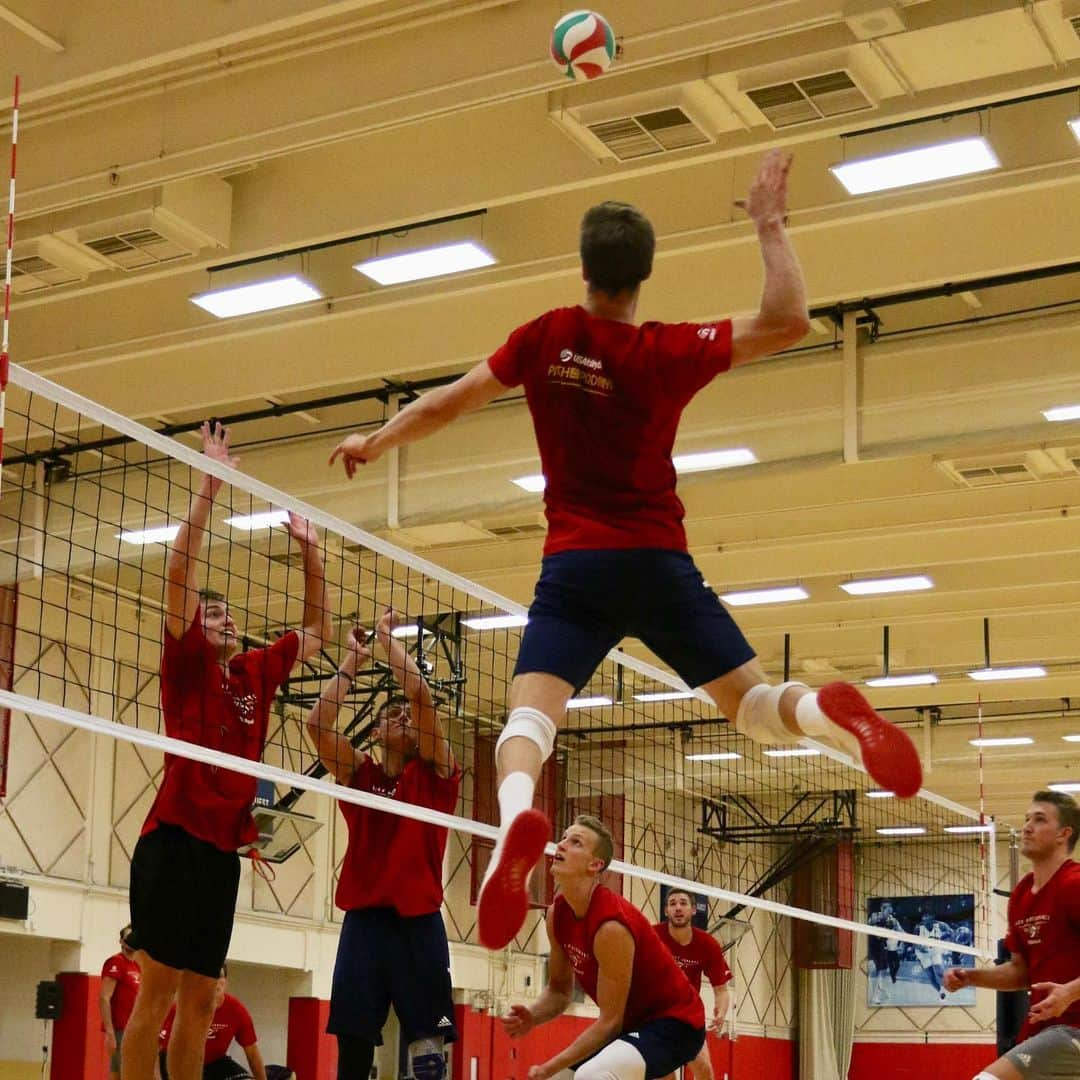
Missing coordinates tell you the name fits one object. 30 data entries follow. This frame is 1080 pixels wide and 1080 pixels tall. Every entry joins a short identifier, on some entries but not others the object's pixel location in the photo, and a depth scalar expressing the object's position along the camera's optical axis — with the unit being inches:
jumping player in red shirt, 165.3
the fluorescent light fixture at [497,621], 721.5
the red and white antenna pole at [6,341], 223.9
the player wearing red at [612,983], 269.0
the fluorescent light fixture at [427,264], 421.7
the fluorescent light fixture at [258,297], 442.6
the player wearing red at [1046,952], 267.9
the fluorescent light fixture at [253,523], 536.0
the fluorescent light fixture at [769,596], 714.2
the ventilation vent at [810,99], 336.8
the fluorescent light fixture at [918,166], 367.2
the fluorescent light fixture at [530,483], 520.1
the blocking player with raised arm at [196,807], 233.0
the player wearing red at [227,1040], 386.3
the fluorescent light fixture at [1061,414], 441.7
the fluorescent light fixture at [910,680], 829.8
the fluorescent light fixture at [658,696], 832.9
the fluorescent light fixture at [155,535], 576.7
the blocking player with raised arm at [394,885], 259.8
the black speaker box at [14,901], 680.4
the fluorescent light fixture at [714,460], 486.3
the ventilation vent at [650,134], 351.9
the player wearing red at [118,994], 528.1
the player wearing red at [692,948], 496.4
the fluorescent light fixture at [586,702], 653.9
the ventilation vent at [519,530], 628.4
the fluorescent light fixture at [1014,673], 826.2
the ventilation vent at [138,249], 406.3
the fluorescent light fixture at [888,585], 686.5
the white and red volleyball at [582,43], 255.3
